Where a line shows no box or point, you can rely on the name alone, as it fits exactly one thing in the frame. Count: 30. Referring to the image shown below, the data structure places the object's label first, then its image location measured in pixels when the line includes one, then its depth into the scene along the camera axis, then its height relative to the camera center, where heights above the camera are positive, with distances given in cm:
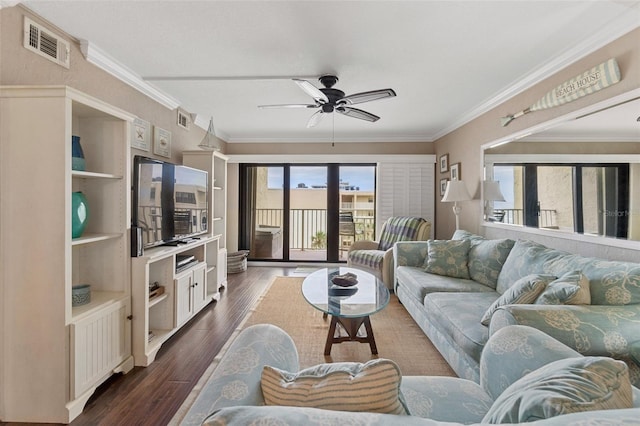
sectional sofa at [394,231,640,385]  144 -52
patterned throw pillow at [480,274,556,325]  180 -47
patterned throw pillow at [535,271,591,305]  167 -43
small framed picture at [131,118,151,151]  297 +79
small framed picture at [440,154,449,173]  489 +82
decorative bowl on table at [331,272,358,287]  271 -60
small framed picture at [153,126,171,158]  332 +80
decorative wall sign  204 +95
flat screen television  259 +12
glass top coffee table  222 -69
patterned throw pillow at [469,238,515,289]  274 -43
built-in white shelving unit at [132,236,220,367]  229 -72
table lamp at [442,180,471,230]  392 +27
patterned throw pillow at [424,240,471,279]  305 -46
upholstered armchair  396 -50
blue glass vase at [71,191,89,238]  190 -1
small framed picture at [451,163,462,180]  446 +62
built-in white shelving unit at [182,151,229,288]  381 +24
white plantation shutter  545 +42
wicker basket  520 -84
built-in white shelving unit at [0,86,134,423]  171 -25
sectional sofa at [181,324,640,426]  55 -42
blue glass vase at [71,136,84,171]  195 +38
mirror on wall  200 +32
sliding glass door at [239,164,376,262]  574 +20
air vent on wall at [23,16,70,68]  190 +112
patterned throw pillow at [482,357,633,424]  61 -38
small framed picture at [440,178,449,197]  499 +47
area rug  228 -111
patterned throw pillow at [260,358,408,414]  68 -41
